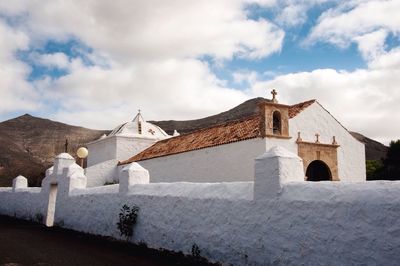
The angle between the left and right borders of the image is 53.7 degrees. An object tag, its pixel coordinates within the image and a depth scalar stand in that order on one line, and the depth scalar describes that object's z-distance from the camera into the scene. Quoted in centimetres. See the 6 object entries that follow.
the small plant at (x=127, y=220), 1021
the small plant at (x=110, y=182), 2225
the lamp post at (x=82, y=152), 1781
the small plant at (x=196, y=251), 791
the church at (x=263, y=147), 1482
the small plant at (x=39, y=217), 1628
